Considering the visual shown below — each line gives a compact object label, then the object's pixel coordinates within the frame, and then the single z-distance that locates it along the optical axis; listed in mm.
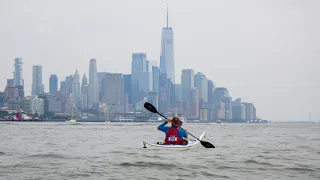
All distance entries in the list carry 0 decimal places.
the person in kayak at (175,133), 23047
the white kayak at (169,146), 22922
